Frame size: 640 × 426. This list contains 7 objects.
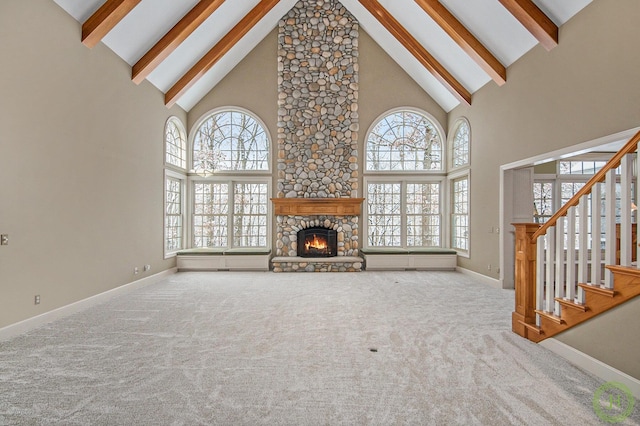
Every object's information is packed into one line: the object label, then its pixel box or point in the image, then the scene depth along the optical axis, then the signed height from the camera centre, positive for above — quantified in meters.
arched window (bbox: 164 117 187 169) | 7.34 +1.63
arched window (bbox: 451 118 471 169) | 7.30 +1.65
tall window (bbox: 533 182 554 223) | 6.83 +0.34
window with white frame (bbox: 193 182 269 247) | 8.34 -0.01
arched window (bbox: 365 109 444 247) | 8.37 +0.83
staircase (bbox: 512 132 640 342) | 2.52 -0.44
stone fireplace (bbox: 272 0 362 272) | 8.07 +2.47
